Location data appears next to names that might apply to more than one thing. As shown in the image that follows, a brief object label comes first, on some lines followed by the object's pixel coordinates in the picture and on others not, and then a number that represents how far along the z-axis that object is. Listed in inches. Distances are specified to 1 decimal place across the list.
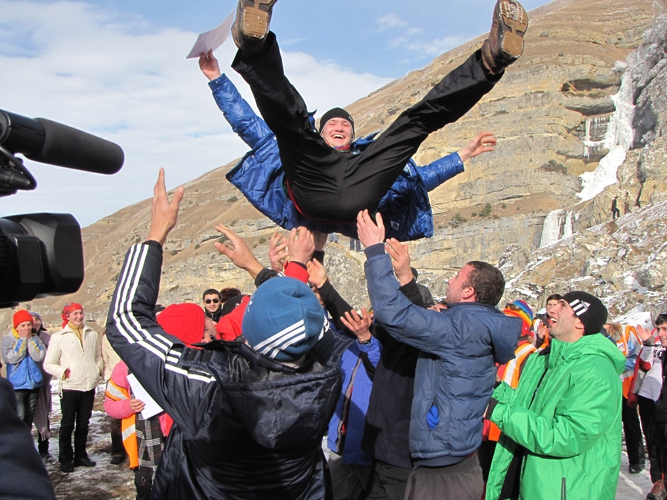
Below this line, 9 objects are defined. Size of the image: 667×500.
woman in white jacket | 284.5
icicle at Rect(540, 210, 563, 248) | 1708.9
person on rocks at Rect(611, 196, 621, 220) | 1405.0
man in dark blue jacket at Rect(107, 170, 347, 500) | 78.6
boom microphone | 53.1
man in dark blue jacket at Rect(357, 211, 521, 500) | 122.2
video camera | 49.6
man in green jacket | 135.6
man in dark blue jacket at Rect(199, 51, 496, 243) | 151.3
